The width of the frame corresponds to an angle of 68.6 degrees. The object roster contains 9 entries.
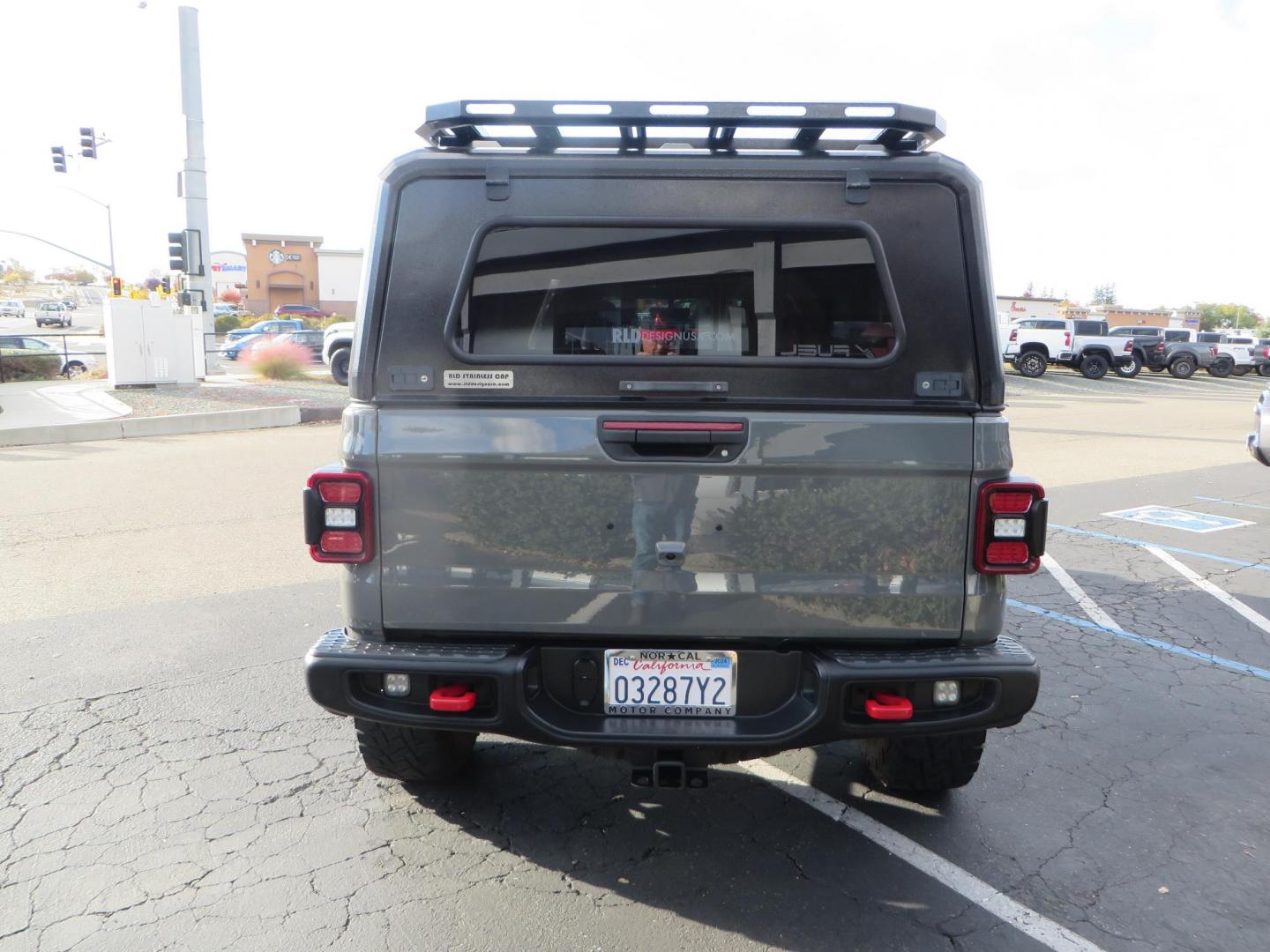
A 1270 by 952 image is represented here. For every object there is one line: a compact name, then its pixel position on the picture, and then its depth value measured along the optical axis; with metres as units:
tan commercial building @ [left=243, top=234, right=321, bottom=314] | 74.25
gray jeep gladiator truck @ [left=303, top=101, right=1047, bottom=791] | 2.67
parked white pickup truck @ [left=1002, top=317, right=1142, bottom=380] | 33.62
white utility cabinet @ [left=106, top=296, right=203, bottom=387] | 18.39
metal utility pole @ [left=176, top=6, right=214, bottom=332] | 19.58
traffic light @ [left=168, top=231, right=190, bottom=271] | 19.53
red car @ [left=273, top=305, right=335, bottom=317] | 62.19
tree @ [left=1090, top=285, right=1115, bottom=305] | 149.75
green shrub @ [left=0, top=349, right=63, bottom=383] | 22.58
